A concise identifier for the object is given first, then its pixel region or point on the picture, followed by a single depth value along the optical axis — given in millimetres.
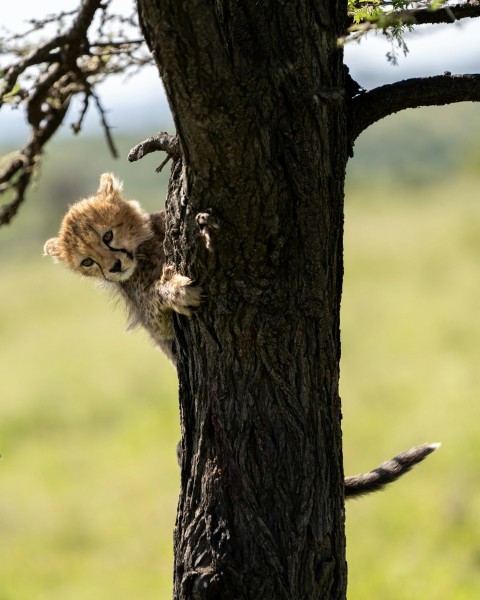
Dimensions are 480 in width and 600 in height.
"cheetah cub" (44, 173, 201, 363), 9320
